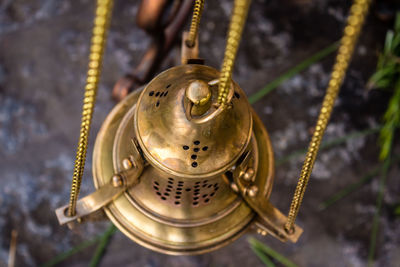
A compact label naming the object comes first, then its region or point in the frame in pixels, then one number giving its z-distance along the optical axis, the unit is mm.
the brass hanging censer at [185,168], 534
